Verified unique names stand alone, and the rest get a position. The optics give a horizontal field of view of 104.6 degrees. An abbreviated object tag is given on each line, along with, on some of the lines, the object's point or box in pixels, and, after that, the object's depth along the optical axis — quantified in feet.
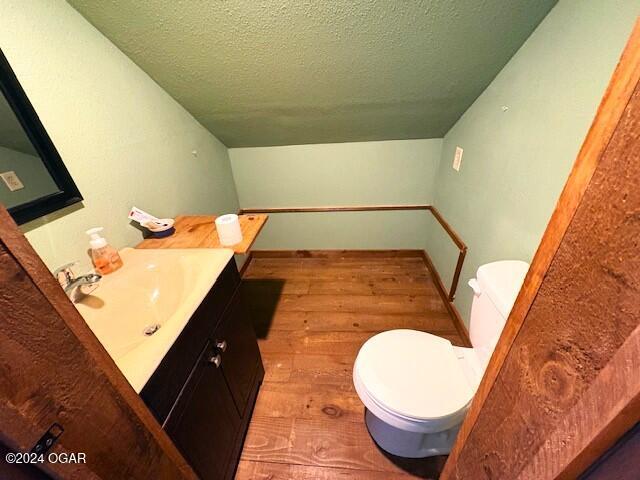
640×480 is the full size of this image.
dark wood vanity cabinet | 2.16
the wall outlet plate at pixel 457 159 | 5.27
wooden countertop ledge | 3.76
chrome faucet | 2.58
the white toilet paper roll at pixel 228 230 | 3.58
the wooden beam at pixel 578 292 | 0.84
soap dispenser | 3.00
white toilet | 2.80
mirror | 2.39
